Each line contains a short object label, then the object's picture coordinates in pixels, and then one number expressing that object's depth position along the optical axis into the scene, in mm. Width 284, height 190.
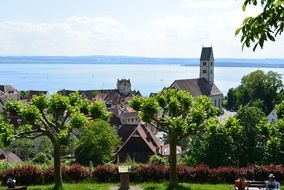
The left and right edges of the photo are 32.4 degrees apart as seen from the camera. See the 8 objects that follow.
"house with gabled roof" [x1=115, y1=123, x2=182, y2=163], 49744
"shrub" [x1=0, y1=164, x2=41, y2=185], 18891
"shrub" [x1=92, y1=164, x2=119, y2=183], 19281
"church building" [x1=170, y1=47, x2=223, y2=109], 109875
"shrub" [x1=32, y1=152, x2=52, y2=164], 42938
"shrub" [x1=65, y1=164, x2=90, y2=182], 19344
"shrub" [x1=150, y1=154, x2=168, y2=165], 32562
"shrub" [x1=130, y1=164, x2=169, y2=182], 19188
